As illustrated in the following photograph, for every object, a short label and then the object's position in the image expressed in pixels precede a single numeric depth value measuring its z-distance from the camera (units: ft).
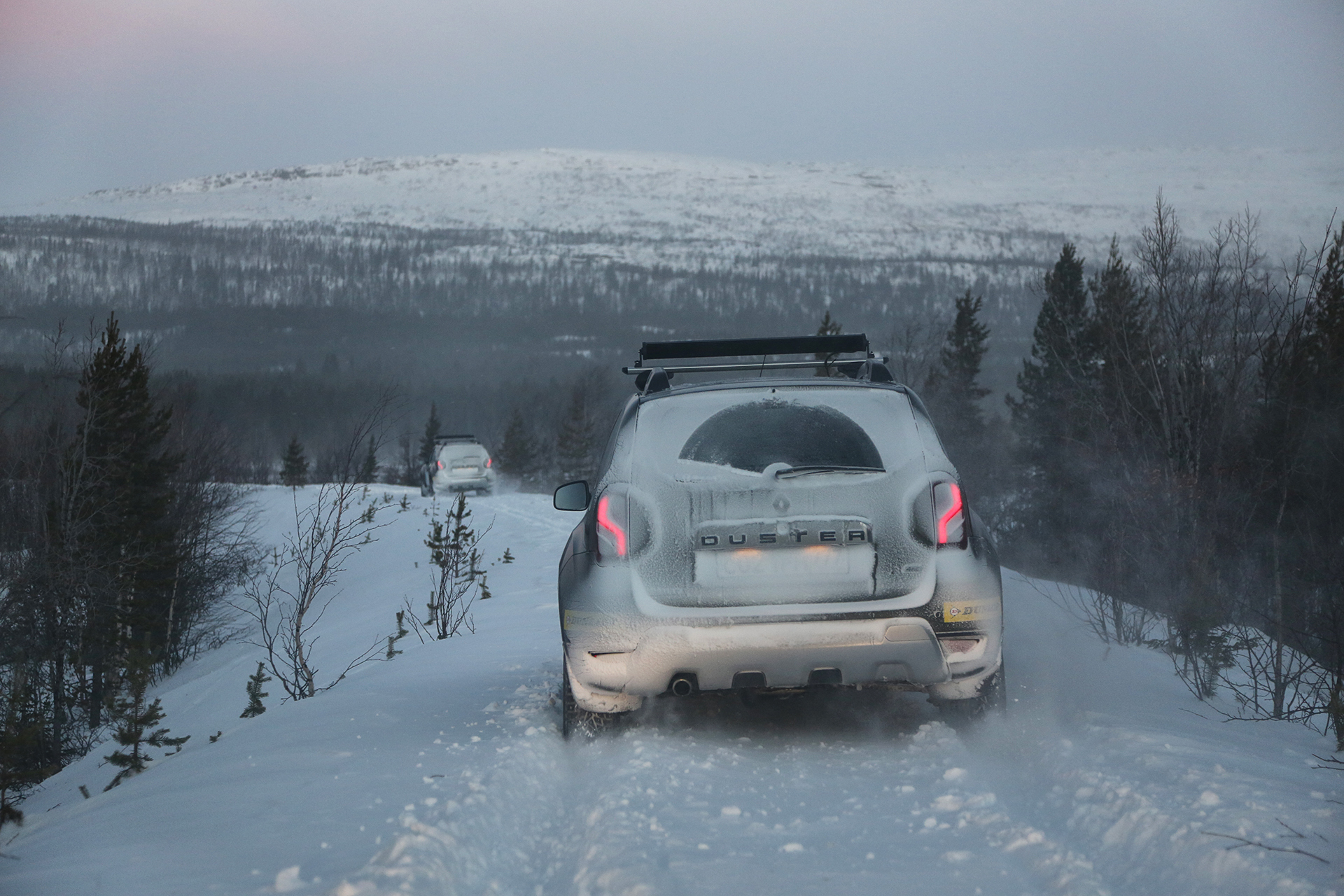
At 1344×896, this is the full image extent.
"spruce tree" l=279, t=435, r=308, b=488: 268.82
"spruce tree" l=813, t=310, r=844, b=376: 169.58
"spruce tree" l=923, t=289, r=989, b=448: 163.12
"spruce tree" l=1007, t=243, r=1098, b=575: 116.57
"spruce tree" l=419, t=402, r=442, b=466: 304.89
